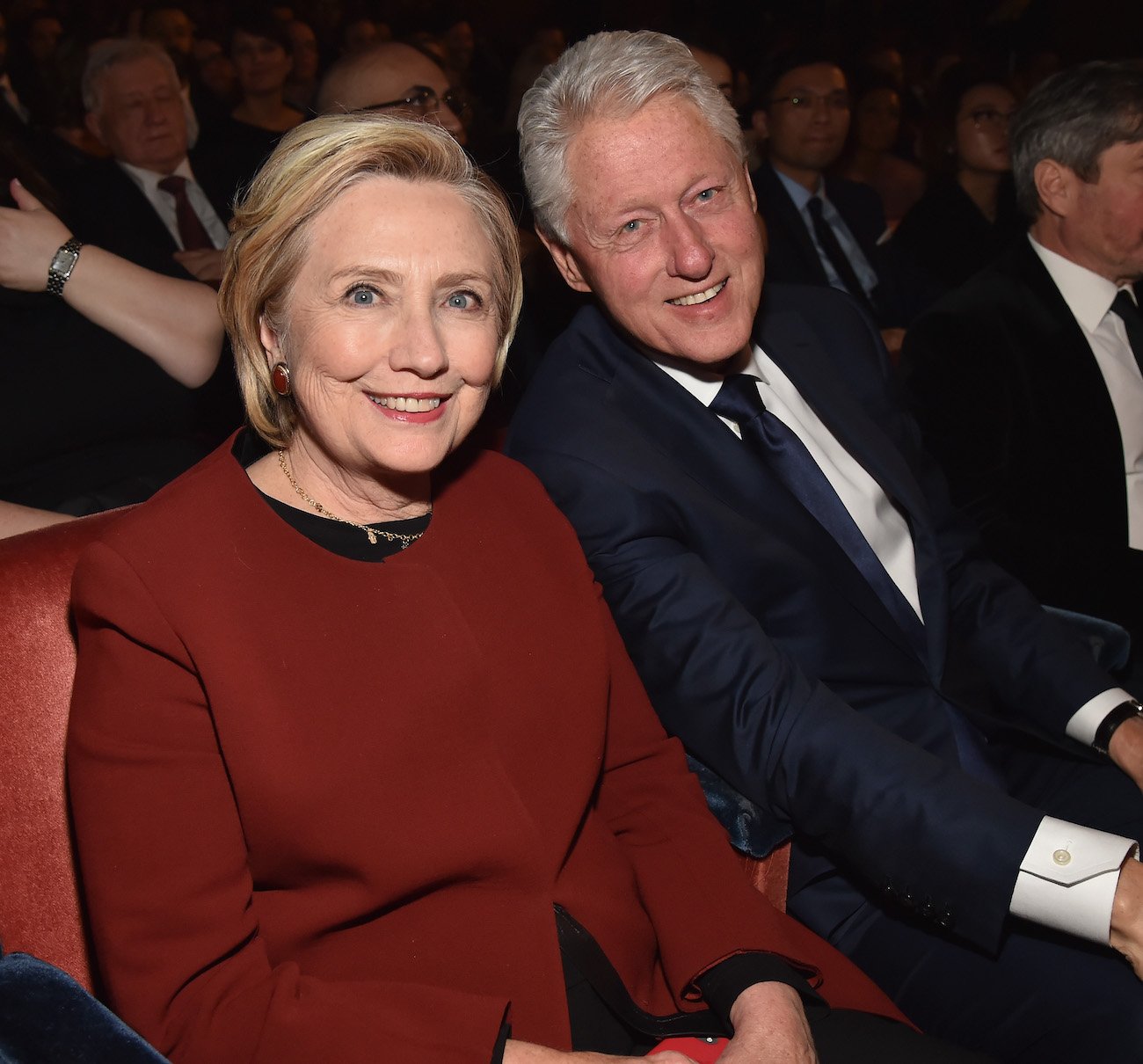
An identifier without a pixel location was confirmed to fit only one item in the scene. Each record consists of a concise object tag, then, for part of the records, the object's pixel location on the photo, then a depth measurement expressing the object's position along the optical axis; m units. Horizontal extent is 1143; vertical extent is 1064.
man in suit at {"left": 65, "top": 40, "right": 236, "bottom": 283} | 3.67
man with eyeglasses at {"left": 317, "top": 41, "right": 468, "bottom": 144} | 3.20
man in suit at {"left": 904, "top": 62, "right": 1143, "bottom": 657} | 2.26
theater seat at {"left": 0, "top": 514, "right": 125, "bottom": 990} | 1.31
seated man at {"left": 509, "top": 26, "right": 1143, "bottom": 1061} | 1.42
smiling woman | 1.13
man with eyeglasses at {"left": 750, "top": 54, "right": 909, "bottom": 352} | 4.26
